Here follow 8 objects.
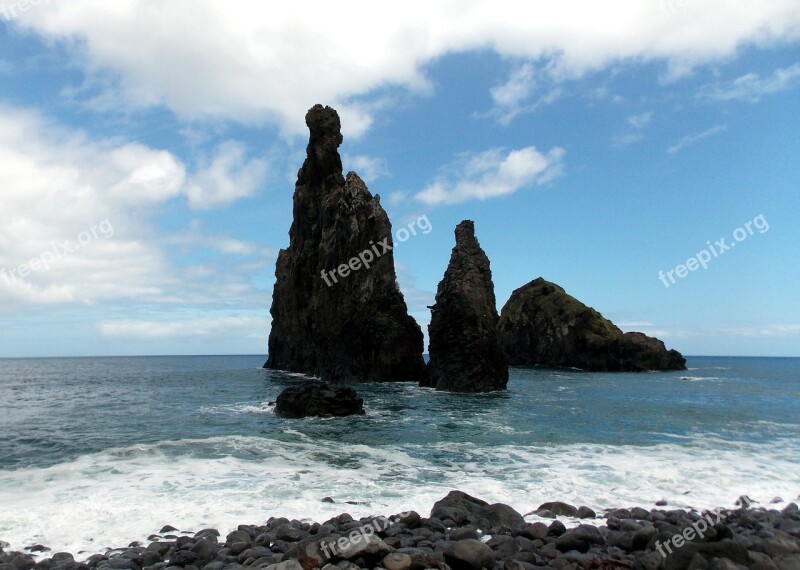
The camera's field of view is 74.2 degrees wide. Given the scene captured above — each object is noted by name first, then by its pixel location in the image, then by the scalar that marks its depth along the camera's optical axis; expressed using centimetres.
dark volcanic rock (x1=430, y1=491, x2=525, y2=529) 1148
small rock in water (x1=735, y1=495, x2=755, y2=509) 1352
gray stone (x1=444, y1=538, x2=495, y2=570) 877
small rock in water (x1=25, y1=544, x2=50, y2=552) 1018
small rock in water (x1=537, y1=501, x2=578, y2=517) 1228
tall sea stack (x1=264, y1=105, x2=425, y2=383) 6025
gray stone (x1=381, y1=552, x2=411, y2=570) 852
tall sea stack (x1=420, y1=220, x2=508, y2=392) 4484
